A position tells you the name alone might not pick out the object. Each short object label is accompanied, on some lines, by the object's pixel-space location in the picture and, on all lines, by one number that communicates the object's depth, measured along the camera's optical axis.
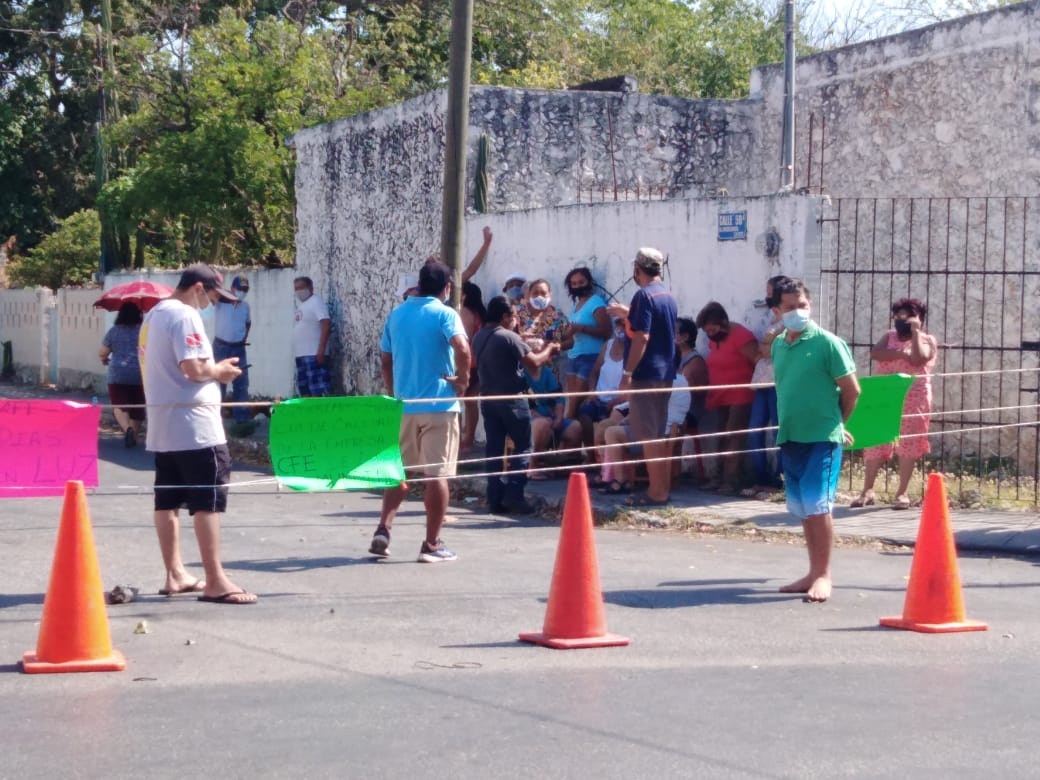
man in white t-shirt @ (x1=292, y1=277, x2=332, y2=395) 17.95
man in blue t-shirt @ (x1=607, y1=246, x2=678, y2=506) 10.96
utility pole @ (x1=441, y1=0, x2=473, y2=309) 12.07
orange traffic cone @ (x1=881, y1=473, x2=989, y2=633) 7.33
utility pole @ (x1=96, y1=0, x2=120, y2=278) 27.02
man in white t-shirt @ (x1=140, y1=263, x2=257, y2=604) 7.61
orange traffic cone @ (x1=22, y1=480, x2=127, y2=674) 6.34
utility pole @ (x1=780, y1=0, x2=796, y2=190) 15.77
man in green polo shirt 8.12
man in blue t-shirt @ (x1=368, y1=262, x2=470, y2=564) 9.13
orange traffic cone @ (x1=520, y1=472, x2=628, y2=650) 6.89
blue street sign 12.56
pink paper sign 7.49
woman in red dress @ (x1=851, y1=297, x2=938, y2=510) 11.23
